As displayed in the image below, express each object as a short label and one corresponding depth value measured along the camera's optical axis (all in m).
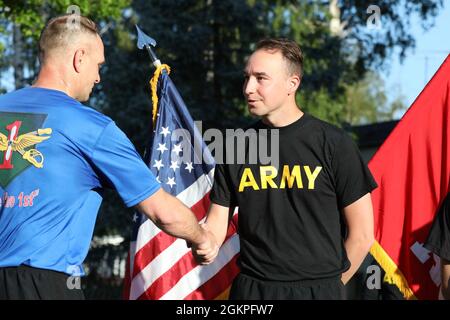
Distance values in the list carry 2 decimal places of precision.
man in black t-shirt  4.81
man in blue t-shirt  4.26
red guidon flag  6.48
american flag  6.97
